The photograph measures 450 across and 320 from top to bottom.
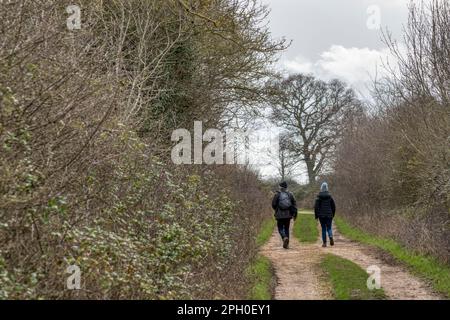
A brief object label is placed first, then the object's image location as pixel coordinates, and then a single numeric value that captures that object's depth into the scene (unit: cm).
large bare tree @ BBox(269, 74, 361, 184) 5081
